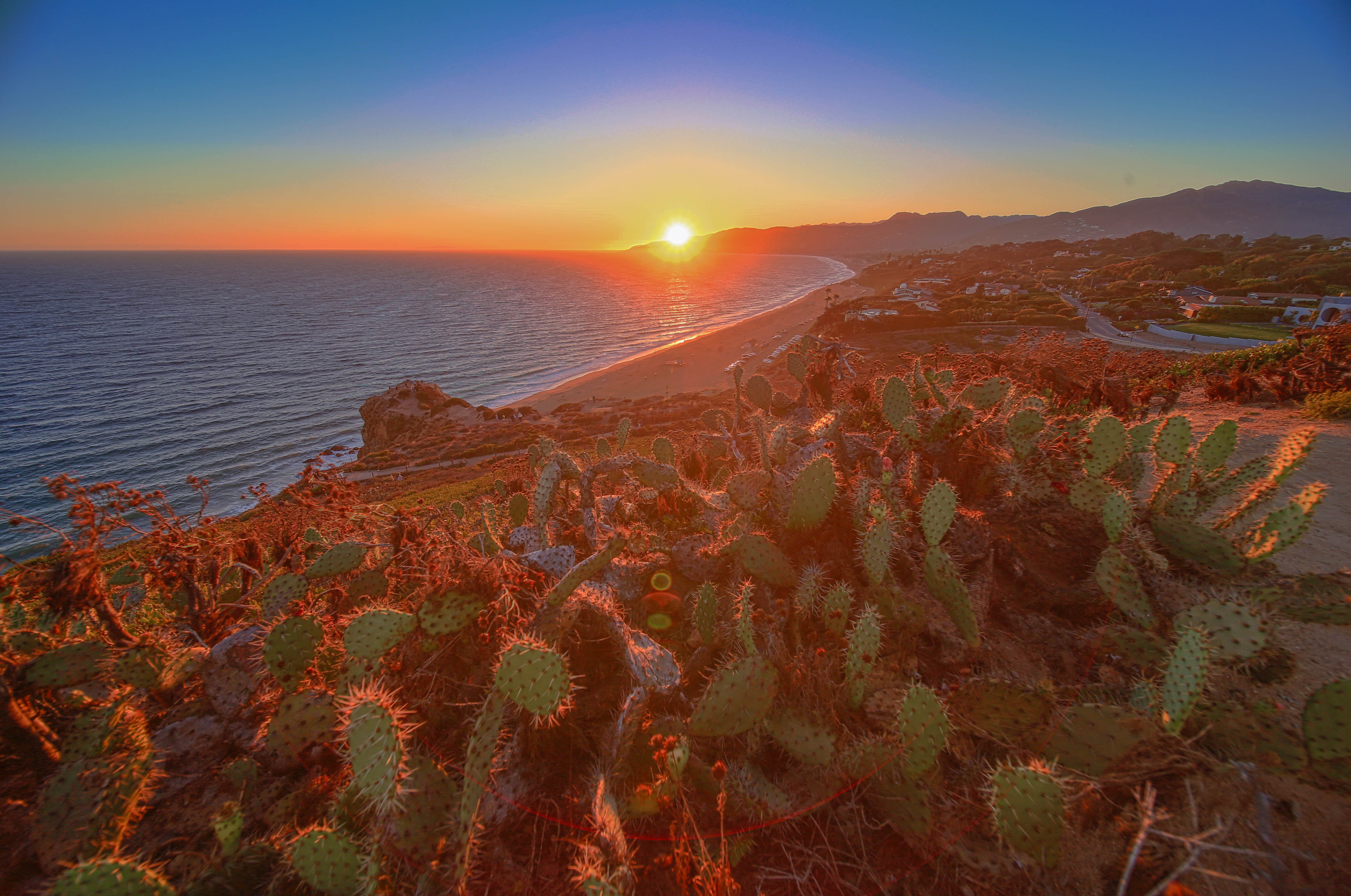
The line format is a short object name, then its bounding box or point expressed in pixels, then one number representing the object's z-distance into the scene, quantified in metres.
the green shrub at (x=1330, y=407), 7.93
